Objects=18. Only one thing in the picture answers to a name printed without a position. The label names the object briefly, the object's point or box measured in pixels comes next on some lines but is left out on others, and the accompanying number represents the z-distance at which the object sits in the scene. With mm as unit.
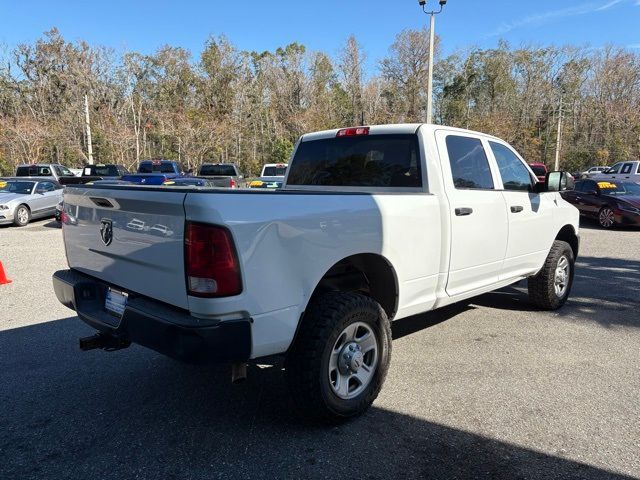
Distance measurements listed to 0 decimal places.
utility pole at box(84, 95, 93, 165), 35219
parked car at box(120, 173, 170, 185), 15117
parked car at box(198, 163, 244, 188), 20291
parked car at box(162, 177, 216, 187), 15120
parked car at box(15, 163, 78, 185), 22281
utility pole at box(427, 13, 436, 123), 20391
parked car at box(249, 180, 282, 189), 16192
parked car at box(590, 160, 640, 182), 21089
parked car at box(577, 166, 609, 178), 39569
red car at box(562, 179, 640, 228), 13992
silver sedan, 14605
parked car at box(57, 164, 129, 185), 22312
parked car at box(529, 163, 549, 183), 25622
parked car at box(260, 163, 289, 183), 21508
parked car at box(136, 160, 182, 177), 21031
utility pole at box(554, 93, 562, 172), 45344
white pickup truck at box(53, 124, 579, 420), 2504
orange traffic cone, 7235
